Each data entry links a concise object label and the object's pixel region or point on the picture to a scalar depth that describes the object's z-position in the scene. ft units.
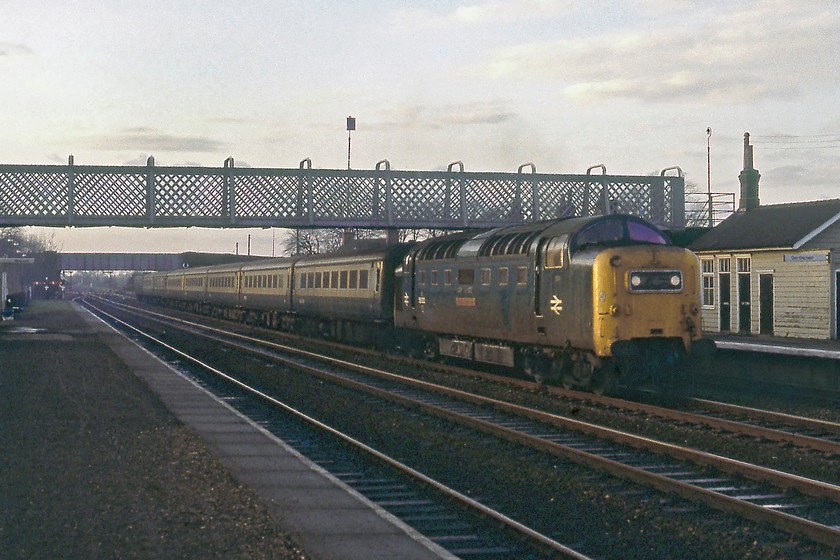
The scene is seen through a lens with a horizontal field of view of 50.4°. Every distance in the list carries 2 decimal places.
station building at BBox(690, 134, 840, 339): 92.02
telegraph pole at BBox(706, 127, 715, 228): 259.97
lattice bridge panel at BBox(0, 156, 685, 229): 134.41
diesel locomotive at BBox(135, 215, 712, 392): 53.21
